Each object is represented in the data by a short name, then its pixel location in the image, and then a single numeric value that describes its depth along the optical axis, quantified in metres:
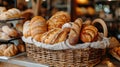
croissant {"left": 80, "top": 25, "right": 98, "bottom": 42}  1.06
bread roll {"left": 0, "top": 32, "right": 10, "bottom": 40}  1.39
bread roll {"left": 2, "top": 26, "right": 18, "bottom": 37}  1.39
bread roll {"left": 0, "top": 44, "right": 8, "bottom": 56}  1.33
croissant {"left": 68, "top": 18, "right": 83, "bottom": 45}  1.04
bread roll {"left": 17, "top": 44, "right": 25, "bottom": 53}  1.41
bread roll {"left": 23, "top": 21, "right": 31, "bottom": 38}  1.24
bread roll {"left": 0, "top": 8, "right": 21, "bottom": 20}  1.43
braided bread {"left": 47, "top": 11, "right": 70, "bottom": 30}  1.23
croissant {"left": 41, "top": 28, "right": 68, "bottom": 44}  1.09
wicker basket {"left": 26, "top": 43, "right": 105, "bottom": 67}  1.08
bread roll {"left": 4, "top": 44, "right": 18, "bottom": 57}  1.31
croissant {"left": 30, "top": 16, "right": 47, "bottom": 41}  1.18
